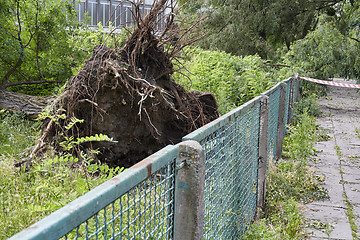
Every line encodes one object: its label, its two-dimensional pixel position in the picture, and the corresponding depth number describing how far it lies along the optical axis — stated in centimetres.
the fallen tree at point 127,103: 615
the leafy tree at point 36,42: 959
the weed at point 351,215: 460
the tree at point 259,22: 1998
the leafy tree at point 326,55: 1485
